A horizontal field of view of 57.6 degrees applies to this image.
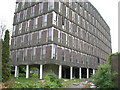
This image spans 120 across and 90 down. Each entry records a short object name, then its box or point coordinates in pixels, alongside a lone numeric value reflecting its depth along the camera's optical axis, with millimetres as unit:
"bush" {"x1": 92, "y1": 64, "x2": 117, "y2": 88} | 7818
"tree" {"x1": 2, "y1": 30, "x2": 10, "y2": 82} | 11904
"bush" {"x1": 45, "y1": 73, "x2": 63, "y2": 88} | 9953
